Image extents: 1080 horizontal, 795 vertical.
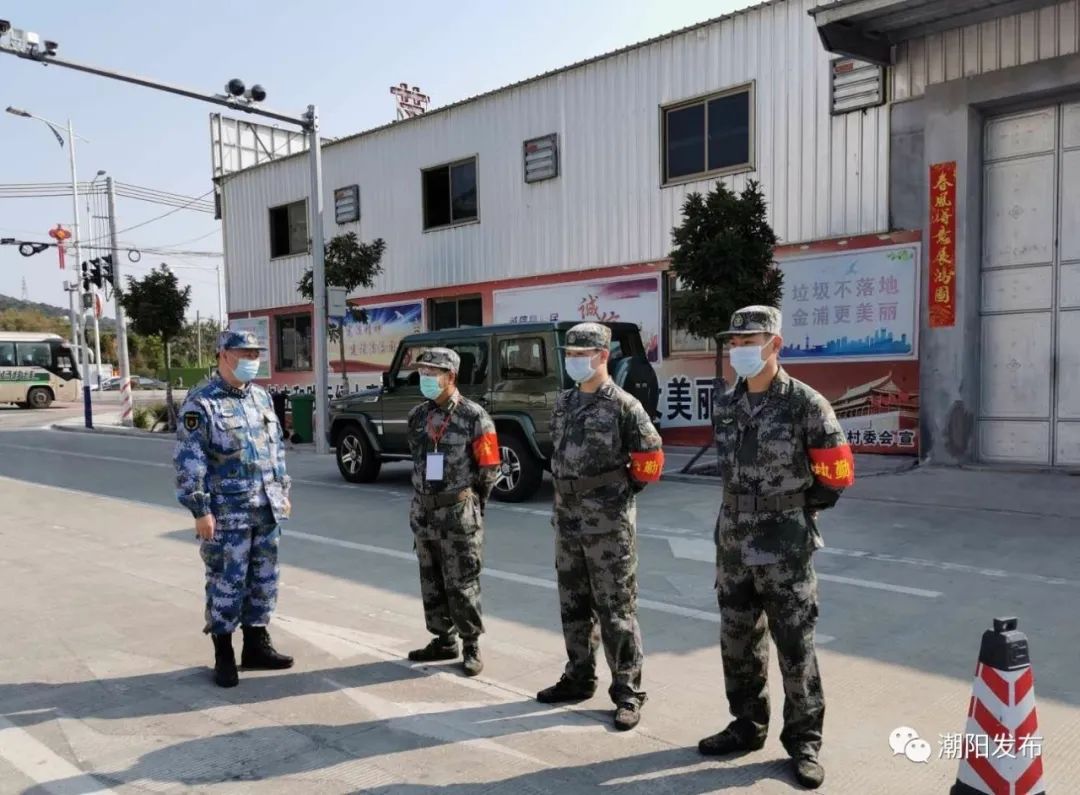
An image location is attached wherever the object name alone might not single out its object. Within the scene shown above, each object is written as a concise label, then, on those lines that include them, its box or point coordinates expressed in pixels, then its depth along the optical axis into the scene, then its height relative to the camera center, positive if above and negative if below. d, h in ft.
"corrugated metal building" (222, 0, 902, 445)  43.06 +9.40
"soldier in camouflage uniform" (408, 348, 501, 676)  15.08 -2.75
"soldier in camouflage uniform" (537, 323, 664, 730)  12.94 -2.50
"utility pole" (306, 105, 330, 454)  52.24 +2.77
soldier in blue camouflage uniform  14.40 -2.39
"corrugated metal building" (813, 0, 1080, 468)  35.94 +5.02
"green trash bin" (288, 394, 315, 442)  58.44 -4.57
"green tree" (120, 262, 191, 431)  76.84 +3.78
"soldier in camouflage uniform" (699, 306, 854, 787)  11.08 -2.24
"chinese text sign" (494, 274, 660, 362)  50.75 +2.10
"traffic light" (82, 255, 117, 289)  81.00 +7.04
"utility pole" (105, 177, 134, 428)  78.95 +0.30
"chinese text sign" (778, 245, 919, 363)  40.47 +1.24
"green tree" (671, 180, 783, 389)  36.78 +3.15
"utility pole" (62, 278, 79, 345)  100.48 +6.24
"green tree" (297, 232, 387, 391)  61.26 +5.62
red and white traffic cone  9.00 -4.05
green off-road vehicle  31.86 -1.63
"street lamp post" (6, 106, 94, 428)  79.30 +3.83
